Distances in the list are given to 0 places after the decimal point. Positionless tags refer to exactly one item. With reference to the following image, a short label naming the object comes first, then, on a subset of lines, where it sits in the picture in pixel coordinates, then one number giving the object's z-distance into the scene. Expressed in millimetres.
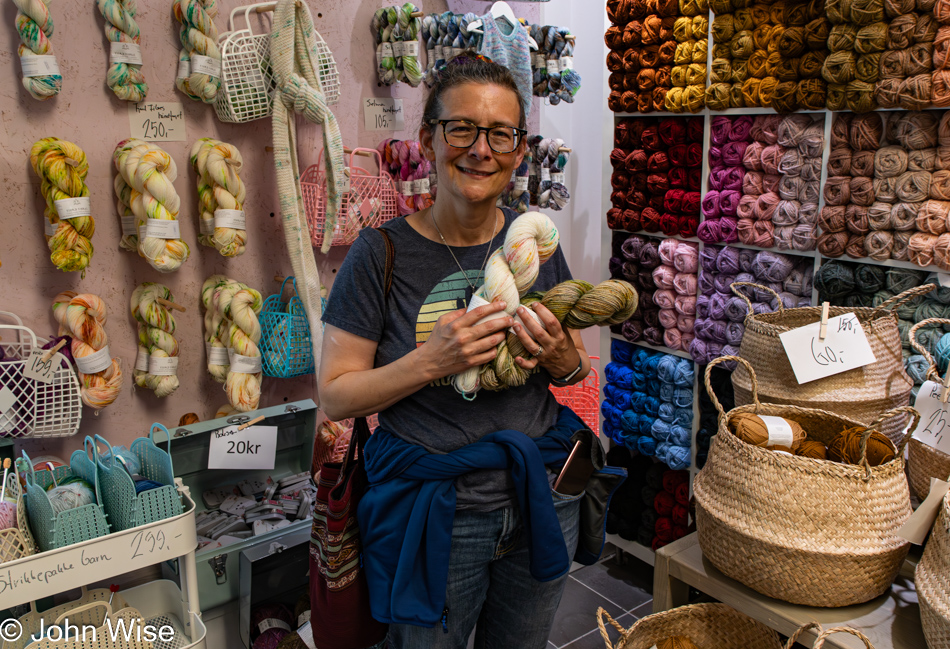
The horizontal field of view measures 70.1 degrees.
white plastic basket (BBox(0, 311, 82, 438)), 1694
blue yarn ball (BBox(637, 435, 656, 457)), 2424
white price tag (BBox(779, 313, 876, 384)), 1331
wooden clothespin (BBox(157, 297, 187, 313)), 2062
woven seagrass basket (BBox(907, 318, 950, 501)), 1135
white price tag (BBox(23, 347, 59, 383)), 1712
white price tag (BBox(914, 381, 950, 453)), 1132
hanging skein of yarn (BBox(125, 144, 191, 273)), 1868
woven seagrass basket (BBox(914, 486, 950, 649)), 862
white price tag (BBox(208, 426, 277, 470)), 1972
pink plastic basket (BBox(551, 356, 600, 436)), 2824
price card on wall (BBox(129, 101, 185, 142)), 2012
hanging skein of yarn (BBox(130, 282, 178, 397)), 2020
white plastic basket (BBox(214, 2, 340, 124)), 2035
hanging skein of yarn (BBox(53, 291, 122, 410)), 1845
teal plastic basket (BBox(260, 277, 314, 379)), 2172
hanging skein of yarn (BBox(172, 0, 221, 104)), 1976
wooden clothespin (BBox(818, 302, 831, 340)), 1334
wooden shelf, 976
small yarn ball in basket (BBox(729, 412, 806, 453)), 1123
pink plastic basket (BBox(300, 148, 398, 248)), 2271
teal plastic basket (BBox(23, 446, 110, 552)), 1322
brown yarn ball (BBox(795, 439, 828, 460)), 1132
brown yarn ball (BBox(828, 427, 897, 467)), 1051
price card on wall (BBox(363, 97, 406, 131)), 2539
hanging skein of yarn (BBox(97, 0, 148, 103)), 1869
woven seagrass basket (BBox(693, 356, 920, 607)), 985
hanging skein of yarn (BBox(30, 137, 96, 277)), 1765
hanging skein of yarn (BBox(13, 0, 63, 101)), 1725
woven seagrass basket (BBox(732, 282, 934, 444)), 1329
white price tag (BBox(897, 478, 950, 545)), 962
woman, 1136
